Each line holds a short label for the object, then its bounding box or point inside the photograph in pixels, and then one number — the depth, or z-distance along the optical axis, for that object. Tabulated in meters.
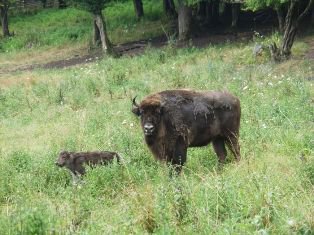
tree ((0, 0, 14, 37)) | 40.79
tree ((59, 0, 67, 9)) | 52.24
